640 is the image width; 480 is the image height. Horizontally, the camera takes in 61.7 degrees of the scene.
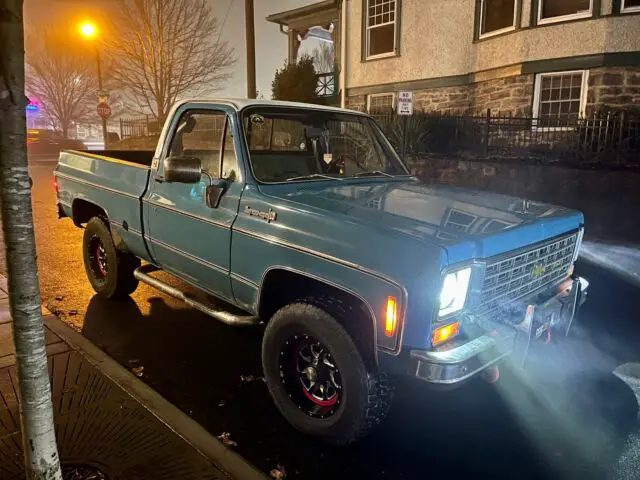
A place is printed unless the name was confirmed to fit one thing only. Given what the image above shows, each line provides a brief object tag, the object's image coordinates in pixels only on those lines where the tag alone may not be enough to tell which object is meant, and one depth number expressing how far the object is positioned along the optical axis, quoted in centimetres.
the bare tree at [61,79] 4322
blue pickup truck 273
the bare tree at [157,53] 2327
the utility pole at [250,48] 1322
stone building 1216
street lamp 2162
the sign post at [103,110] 2230
